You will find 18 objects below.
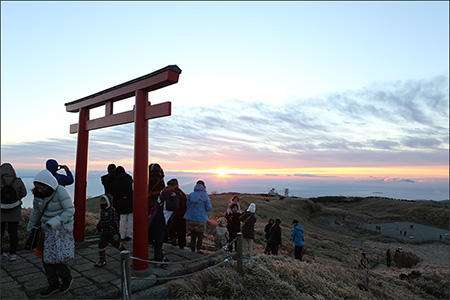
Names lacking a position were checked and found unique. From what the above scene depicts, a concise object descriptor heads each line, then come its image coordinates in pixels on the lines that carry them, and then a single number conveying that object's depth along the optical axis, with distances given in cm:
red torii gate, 534
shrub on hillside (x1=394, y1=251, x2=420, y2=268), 1769
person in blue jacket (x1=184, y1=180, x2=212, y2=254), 693
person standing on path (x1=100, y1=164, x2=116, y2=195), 745
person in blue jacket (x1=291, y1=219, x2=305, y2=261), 989
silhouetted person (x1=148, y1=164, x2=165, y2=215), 691
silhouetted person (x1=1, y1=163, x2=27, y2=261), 567
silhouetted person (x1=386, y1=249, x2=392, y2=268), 1676
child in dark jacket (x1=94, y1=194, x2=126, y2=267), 554
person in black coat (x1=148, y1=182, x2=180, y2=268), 590
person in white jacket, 425
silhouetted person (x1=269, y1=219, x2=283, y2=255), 997
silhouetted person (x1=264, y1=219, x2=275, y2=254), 1035
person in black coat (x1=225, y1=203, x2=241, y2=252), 845
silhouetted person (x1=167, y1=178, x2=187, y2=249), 723
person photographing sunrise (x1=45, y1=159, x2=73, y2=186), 584
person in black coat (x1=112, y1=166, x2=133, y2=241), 698
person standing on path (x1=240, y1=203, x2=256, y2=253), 868
